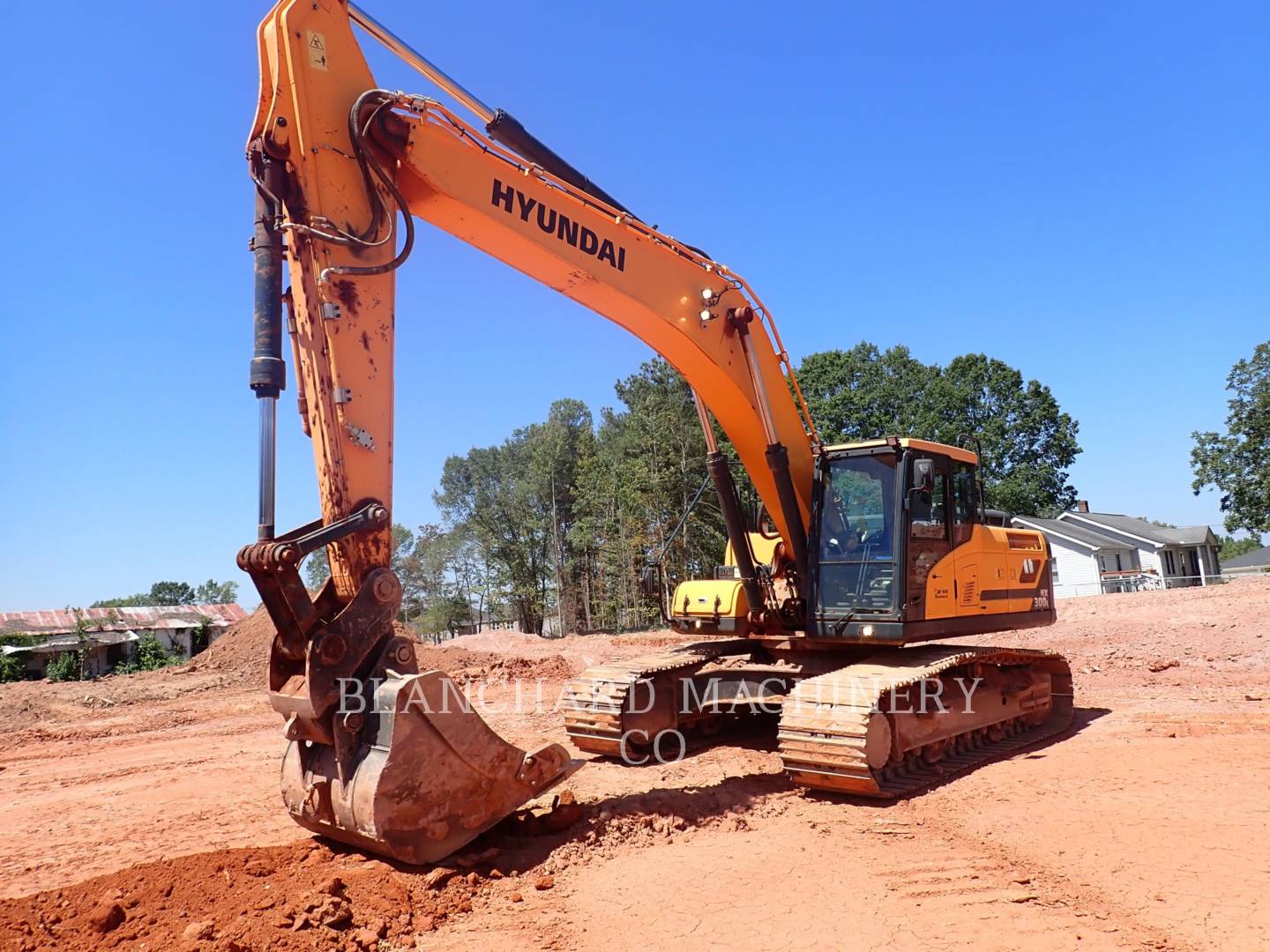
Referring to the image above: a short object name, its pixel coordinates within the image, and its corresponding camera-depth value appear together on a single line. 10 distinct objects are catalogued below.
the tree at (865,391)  49.78
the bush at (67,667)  24.75
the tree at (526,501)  53.56
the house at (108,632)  25.30
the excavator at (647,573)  4.84
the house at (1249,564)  49.38
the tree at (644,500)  36.25
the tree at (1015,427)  54.38
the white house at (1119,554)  40.09
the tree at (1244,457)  49.69
